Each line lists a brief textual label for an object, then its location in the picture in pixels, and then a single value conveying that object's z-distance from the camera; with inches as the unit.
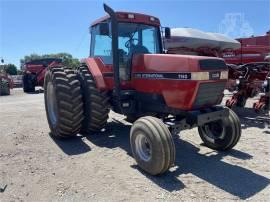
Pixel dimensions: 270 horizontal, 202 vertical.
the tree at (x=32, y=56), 2135.7
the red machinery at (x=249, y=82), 228.9
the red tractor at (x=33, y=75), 547.9
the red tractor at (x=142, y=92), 126.5
